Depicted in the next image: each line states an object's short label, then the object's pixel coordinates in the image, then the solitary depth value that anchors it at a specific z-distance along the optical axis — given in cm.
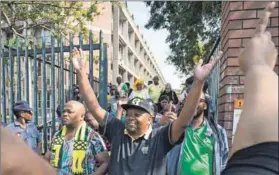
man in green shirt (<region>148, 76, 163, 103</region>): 504
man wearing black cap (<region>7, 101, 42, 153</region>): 288
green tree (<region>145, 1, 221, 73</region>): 706
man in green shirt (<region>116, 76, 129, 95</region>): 424
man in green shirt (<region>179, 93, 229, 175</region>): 192
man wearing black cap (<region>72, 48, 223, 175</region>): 169
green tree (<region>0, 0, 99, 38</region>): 581
